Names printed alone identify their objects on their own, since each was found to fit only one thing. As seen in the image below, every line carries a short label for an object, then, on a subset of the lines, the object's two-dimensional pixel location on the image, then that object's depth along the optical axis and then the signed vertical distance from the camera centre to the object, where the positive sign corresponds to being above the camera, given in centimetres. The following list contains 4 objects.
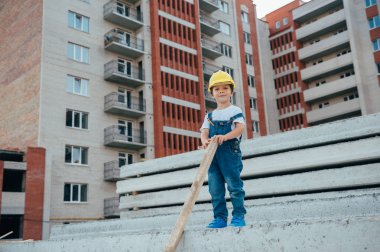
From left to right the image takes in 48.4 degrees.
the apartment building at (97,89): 2778 +965
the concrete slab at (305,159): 479 +61
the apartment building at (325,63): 4034 +1462
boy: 376 +58
